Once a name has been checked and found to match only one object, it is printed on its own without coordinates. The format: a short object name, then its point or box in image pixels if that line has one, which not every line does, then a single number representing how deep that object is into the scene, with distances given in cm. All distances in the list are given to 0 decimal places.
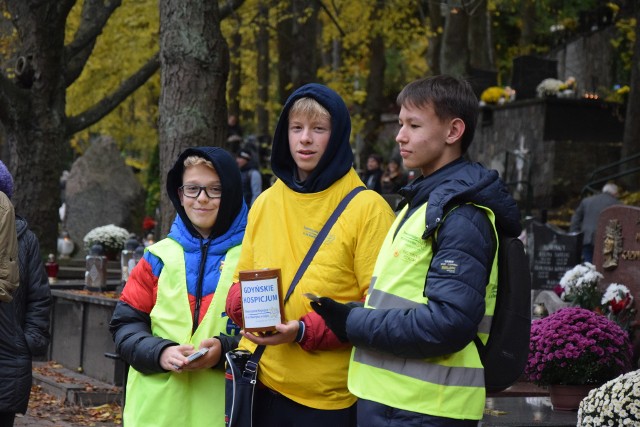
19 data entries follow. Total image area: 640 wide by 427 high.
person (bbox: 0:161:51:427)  607
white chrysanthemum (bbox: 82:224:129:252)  1941
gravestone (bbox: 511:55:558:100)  2791
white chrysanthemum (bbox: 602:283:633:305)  905
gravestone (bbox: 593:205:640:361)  947
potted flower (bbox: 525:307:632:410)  749
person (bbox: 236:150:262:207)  1727
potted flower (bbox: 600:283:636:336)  885
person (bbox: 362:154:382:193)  1952
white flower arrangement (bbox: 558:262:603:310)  926
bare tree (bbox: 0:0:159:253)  1691
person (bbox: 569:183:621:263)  1747
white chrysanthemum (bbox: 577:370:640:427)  538
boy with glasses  495
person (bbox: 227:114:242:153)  2116
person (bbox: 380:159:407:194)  2080
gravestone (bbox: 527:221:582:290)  1531
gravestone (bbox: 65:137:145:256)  2758
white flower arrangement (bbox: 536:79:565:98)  2642
